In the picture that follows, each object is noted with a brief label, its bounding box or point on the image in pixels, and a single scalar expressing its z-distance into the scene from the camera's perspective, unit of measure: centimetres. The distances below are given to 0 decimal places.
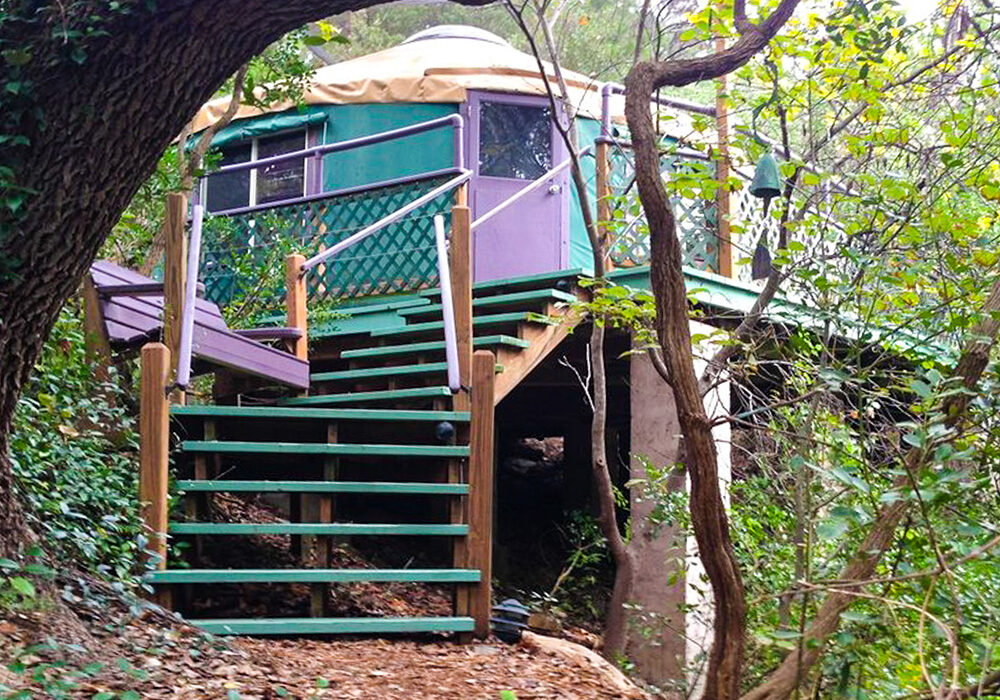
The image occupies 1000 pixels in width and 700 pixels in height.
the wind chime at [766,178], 496
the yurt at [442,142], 1004
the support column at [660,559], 666
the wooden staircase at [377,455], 531
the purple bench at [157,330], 620
